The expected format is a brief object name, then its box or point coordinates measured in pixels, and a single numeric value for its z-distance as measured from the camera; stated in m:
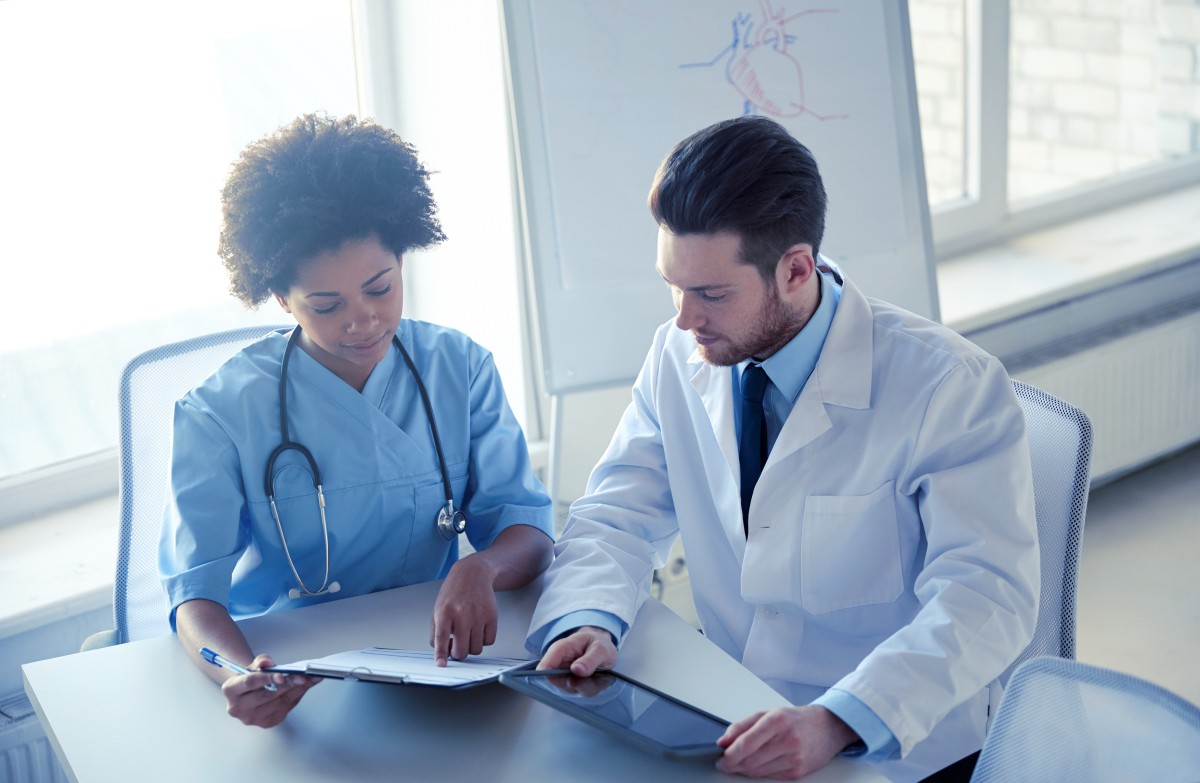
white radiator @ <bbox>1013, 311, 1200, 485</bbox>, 3.05
